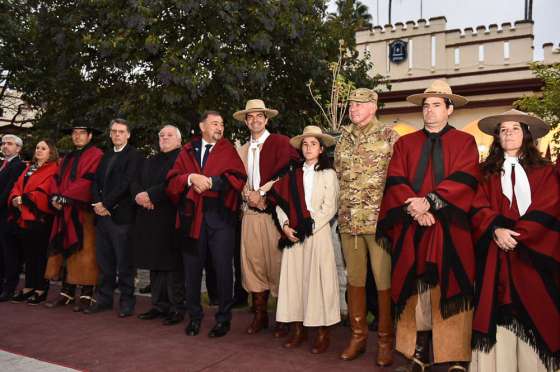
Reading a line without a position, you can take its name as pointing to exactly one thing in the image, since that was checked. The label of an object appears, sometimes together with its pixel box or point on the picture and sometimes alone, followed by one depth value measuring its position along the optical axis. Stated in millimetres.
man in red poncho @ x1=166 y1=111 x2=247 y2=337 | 4855
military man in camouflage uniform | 4035
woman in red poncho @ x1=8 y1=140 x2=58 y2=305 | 6258
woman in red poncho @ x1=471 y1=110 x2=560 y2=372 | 3236
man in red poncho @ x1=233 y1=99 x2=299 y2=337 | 4910
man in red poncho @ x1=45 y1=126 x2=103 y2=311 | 5930
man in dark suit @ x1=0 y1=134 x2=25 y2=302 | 6555
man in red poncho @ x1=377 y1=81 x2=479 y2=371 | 3502
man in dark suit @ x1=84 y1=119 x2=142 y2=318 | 5672
